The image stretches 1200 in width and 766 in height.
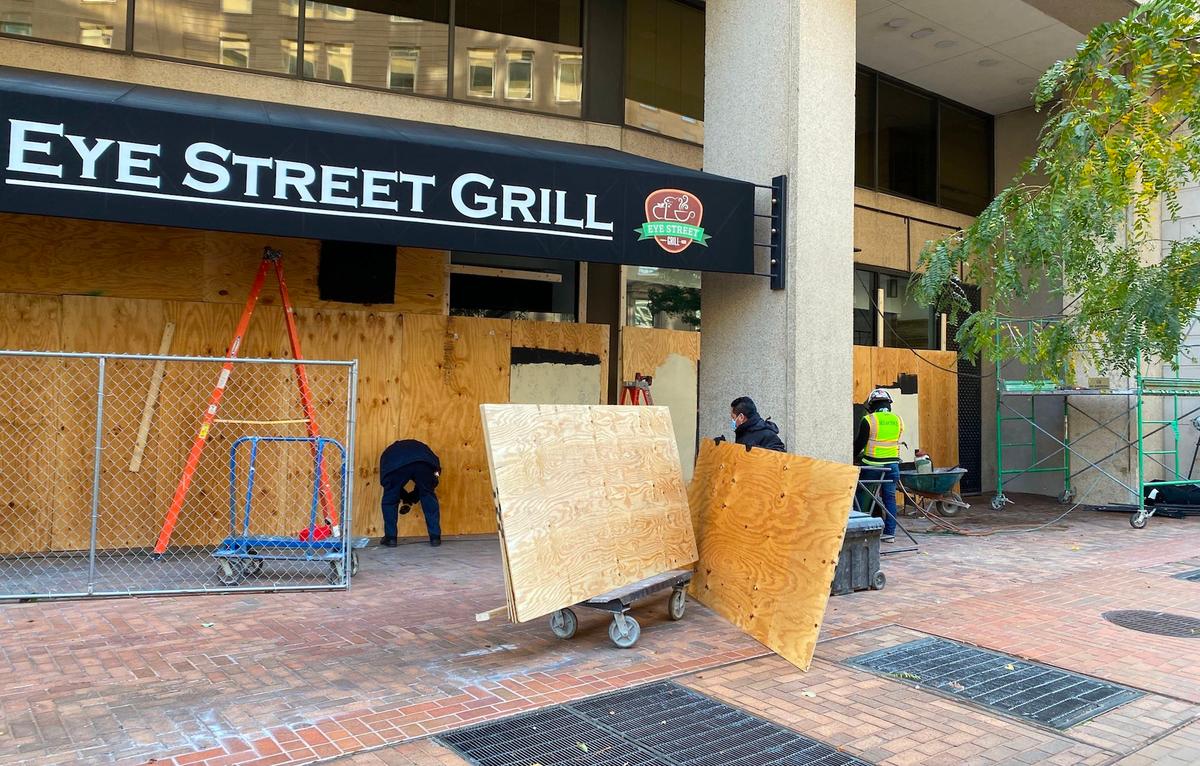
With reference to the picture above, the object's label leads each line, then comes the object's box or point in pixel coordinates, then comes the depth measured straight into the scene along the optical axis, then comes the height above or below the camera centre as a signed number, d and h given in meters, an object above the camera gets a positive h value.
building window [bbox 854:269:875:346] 15.12 +1.74
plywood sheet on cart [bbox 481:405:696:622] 5.93 -0.69
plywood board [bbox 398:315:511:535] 10.28 +0.08
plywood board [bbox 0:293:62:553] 8.66 -0.29
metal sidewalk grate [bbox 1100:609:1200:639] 6.89 -1.68
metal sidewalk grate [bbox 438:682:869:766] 4.38 -1.74
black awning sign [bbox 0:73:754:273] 6.70 +1.86
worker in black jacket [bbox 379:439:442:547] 9.67 -0.86
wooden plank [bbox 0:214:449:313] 8.81 +1.44
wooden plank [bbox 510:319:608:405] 10.91 +0.84
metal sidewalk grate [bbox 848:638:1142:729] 5.16 -1.72
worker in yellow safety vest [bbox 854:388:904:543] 10.65 -0.34
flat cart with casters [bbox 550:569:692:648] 6.16 -1.42
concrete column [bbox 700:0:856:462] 9.05 +2.14
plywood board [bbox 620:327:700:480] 11.72 +0.53
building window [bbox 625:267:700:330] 12.02 +1.52
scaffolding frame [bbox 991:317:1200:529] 13.40 -0.24
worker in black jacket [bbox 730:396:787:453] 7.94 -0.18
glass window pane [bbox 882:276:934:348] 15.62 +1.67
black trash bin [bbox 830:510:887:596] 7.99 -1.35
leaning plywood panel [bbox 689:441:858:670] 5.94 -0.97
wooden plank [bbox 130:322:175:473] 8.98 -0.03
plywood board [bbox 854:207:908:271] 15.05 +3.00
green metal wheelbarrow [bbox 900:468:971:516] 13.28 -1.20
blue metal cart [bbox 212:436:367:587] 7.74 -1.35
